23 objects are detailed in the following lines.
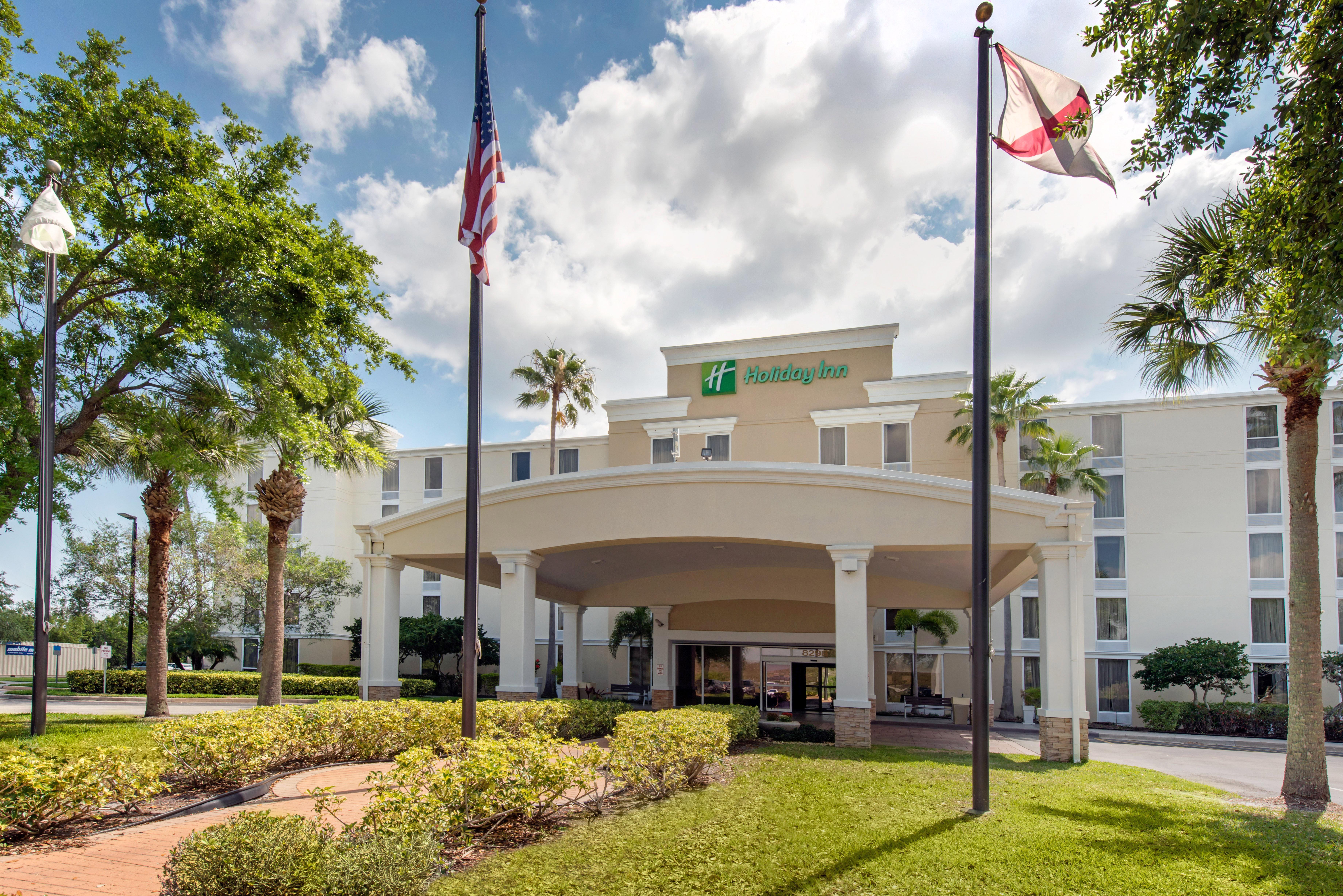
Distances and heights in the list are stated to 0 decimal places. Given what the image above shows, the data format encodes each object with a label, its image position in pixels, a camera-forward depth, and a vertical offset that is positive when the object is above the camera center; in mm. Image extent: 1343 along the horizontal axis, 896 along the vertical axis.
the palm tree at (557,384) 36594 +6308
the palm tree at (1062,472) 31094 +2092
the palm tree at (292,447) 14695 +1623
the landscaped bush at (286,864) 5766 -2418
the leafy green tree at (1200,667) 29016 -4932
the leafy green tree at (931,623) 31938 -3730
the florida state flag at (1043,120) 9562 +4695
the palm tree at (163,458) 14836 +1465
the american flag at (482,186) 10641 +4373
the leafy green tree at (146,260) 13562 +4460
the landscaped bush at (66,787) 7840 -2590
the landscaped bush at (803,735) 16672 -4312
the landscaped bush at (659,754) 9961 -2808
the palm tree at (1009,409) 30047 +4297
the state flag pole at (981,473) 9195 +607
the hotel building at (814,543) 16703 -406
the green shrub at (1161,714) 29203 -6639
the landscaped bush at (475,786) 7227 -2456
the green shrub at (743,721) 14586 -3575
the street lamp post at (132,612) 32062 -3462
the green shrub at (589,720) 14797 -3625
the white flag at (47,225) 12016 +4370
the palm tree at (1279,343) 8492 +2339
